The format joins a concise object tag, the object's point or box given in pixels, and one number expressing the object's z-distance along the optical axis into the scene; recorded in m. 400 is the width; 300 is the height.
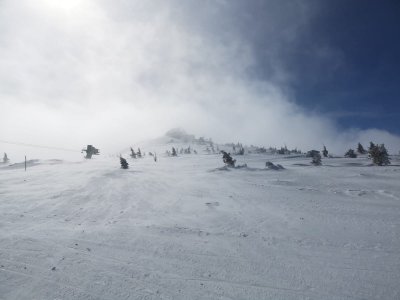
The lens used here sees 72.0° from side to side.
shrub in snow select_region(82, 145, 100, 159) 89.96
